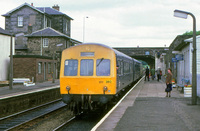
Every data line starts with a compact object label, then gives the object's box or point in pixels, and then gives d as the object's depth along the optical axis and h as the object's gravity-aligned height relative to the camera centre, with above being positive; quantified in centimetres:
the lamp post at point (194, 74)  1421 -13
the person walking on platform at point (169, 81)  1783 -56
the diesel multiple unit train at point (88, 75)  1214 -16
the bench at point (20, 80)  3191 -91
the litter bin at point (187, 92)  1781 -116
